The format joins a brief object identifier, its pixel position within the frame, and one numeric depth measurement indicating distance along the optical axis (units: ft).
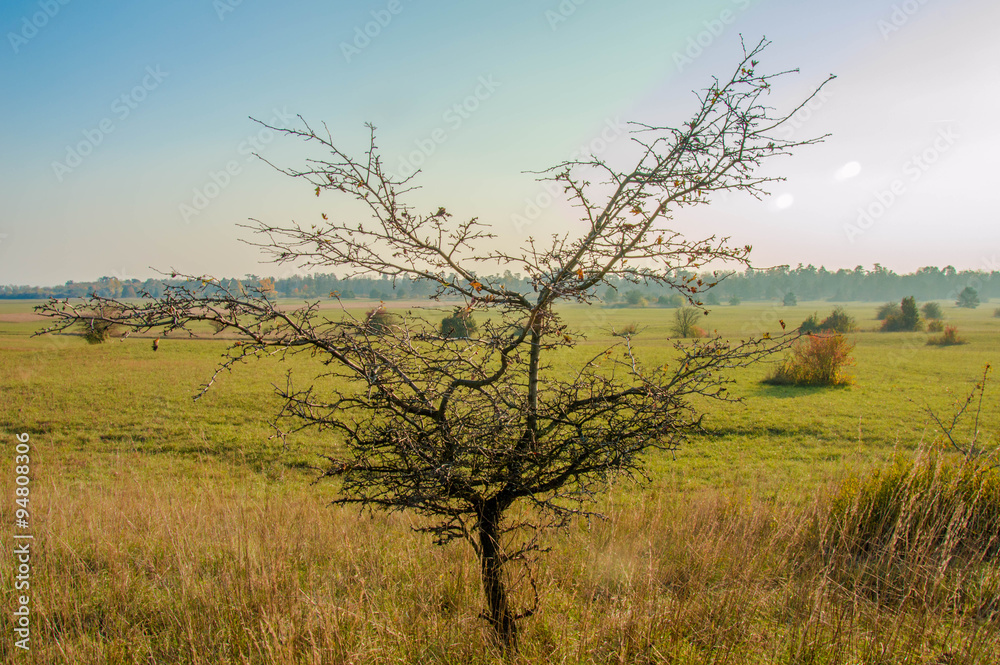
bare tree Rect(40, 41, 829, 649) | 9.29
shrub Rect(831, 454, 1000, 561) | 16.80
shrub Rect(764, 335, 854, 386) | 73.05
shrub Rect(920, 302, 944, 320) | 206.49
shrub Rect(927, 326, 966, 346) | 128.67
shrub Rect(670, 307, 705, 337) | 137.67
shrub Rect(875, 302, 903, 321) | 179.22
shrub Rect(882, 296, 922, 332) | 166.50
